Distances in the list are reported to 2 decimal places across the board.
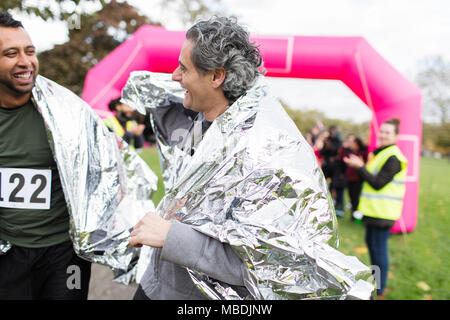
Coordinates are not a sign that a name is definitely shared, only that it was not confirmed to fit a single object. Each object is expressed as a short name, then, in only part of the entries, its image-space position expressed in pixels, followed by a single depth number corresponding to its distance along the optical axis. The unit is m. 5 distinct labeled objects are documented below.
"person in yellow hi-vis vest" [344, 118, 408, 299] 2.75
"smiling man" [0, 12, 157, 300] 1.49
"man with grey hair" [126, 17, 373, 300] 1.02
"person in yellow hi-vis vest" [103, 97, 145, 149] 3.22
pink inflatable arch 4.61
